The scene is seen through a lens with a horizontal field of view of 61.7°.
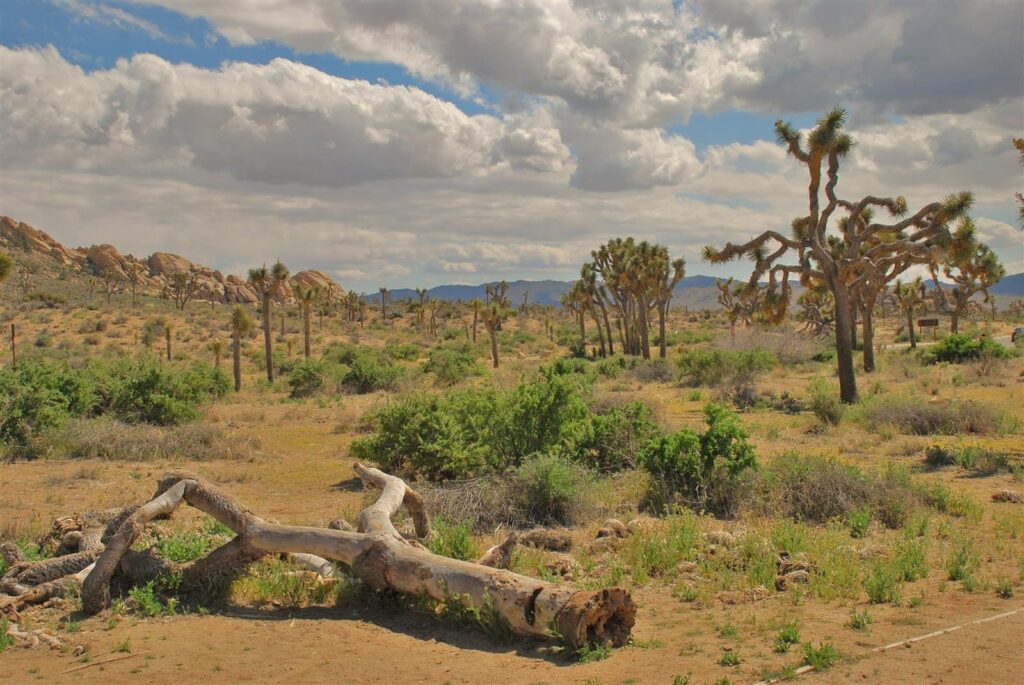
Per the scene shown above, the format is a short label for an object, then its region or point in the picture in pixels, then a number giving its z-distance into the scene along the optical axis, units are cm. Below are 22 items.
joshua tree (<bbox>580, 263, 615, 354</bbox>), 5016
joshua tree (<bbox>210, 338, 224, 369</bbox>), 4038
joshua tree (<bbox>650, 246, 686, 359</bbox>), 4438
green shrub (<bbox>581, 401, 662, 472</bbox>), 1388
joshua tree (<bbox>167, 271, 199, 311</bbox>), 8169
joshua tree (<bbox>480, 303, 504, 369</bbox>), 4922
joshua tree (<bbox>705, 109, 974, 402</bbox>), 2212
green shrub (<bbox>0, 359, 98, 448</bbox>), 1714
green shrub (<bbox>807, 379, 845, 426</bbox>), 1939
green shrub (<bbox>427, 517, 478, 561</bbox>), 879
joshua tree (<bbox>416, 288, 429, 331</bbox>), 7562
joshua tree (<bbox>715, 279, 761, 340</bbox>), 2466
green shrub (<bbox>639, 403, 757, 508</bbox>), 1145
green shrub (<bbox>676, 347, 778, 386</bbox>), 2881
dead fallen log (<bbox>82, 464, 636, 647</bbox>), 638
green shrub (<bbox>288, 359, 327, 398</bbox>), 3134
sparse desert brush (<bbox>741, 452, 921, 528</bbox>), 1037
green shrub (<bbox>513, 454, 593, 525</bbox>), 1104
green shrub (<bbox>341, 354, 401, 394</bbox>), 3152
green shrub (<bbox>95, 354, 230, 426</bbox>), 2123
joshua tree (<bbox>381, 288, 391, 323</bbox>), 8827
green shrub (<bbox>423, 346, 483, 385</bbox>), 3362
